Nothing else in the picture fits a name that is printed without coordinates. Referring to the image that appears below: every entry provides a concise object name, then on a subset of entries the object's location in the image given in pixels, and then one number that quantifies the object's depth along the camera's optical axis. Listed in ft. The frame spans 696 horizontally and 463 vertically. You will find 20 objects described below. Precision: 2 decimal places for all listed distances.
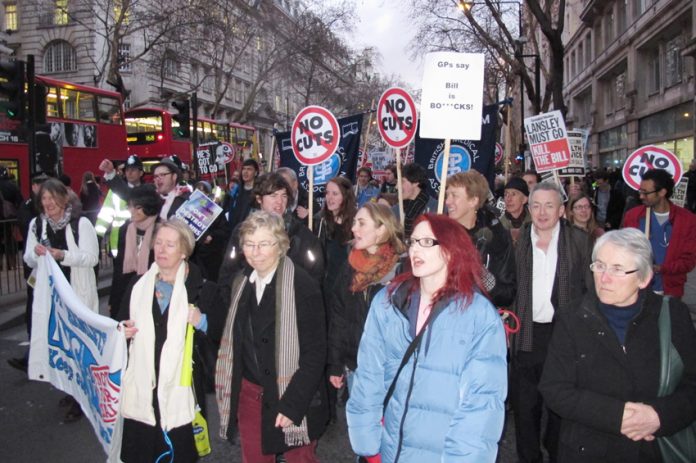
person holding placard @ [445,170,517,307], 12.48
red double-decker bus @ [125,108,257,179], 79.46
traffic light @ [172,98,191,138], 48.52
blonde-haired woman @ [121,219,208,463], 10.84
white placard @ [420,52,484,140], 14.88
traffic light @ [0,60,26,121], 26.32
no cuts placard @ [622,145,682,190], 23.31
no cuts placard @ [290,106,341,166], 23.31
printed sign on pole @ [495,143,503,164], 67.53
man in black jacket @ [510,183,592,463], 12.71
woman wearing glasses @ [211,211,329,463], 10.02
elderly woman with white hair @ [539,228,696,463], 8.23
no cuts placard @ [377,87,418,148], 25.36
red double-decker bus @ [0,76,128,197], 49.96
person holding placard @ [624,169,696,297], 17.43
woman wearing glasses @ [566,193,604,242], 21.09
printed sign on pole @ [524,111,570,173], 27.25
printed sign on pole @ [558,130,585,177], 35.88
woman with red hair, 7.41
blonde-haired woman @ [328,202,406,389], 12.16
